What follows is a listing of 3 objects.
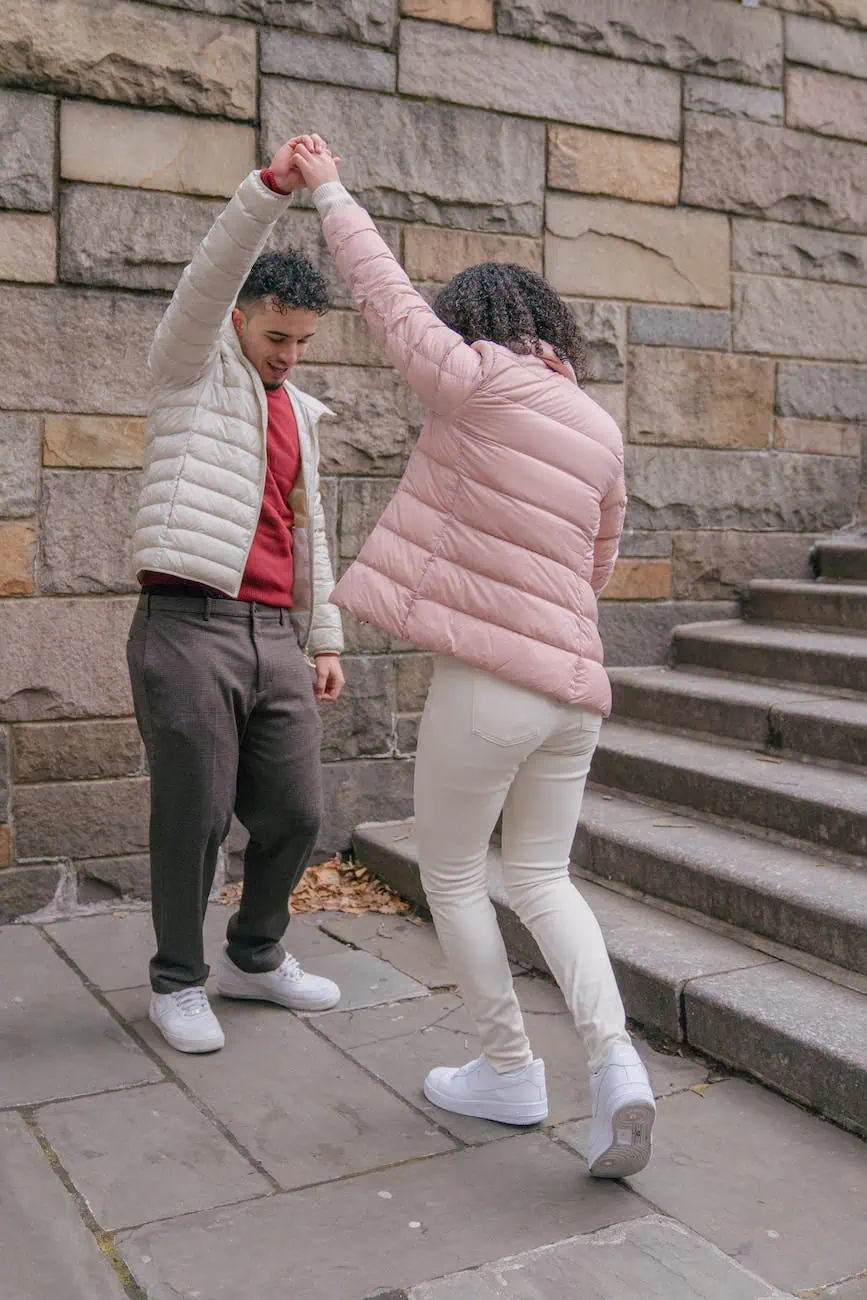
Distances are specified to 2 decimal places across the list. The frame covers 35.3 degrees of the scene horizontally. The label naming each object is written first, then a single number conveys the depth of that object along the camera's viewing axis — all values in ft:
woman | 8.28
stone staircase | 10.36
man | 10.18
